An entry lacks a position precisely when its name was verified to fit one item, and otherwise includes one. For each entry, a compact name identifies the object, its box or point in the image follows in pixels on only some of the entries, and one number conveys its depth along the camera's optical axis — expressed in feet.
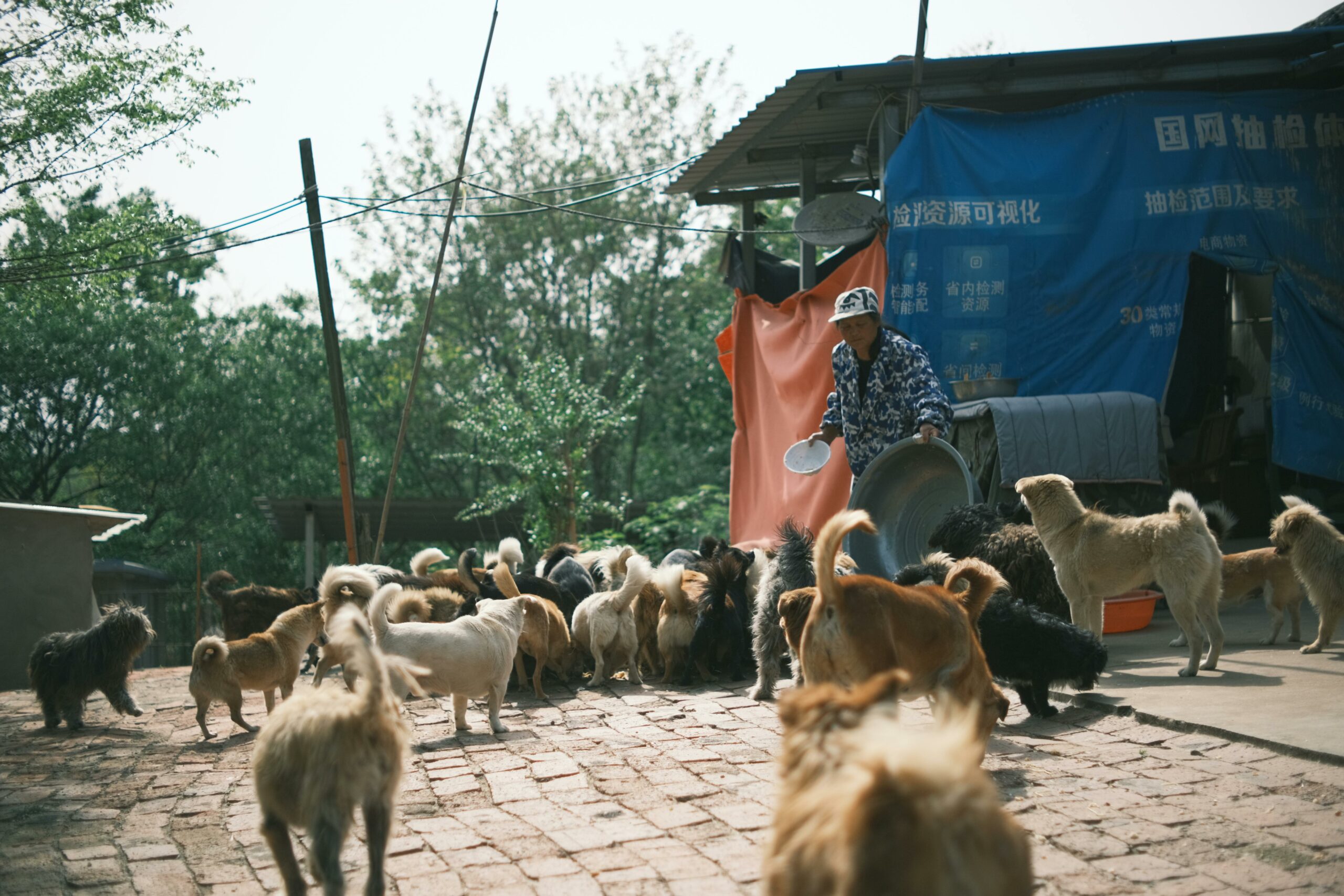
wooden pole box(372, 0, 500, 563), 38.88
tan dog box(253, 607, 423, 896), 10.66
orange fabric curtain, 36.73
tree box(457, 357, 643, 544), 63.26
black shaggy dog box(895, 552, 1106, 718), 18.49
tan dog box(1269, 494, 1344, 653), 21.77
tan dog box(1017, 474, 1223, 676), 20.22
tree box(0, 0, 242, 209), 41.93
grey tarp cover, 26.55
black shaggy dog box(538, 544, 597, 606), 31.09
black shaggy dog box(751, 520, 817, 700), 22.38
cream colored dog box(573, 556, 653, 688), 25.50
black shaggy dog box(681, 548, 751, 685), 25.08
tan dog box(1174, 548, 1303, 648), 23.94
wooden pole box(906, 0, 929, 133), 33.19
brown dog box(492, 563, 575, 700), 24.52
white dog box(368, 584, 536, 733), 19.74
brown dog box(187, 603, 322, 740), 22.06
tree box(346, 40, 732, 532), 95.14
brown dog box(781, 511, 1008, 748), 14.44
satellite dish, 35.09
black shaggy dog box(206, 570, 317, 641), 29.73
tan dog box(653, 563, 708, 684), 25.53
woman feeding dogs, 24.72
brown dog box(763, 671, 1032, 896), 6.56
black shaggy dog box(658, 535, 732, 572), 27.53
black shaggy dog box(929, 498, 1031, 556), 23.71
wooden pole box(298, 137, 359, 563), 42.60
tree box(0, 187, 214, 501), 76.23
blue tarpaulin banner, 32.37
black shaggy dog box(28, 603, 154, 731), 24.21
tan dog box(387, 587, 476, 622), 21.11
